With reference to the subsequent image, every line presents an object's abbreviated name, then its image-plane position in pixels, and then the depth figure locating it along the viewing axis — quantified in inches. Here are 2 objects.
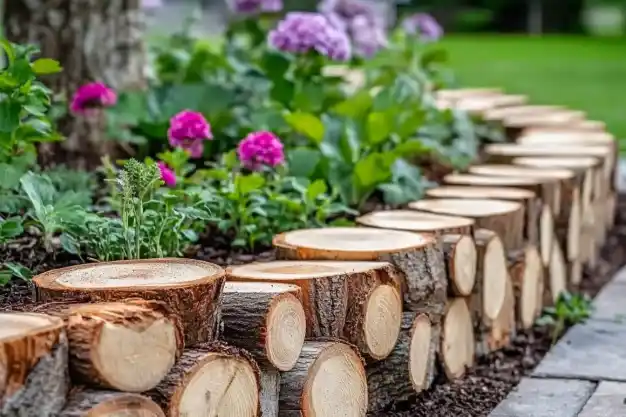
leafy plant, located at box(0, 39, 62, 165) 159.6
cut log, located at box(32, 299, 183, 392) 108.1
